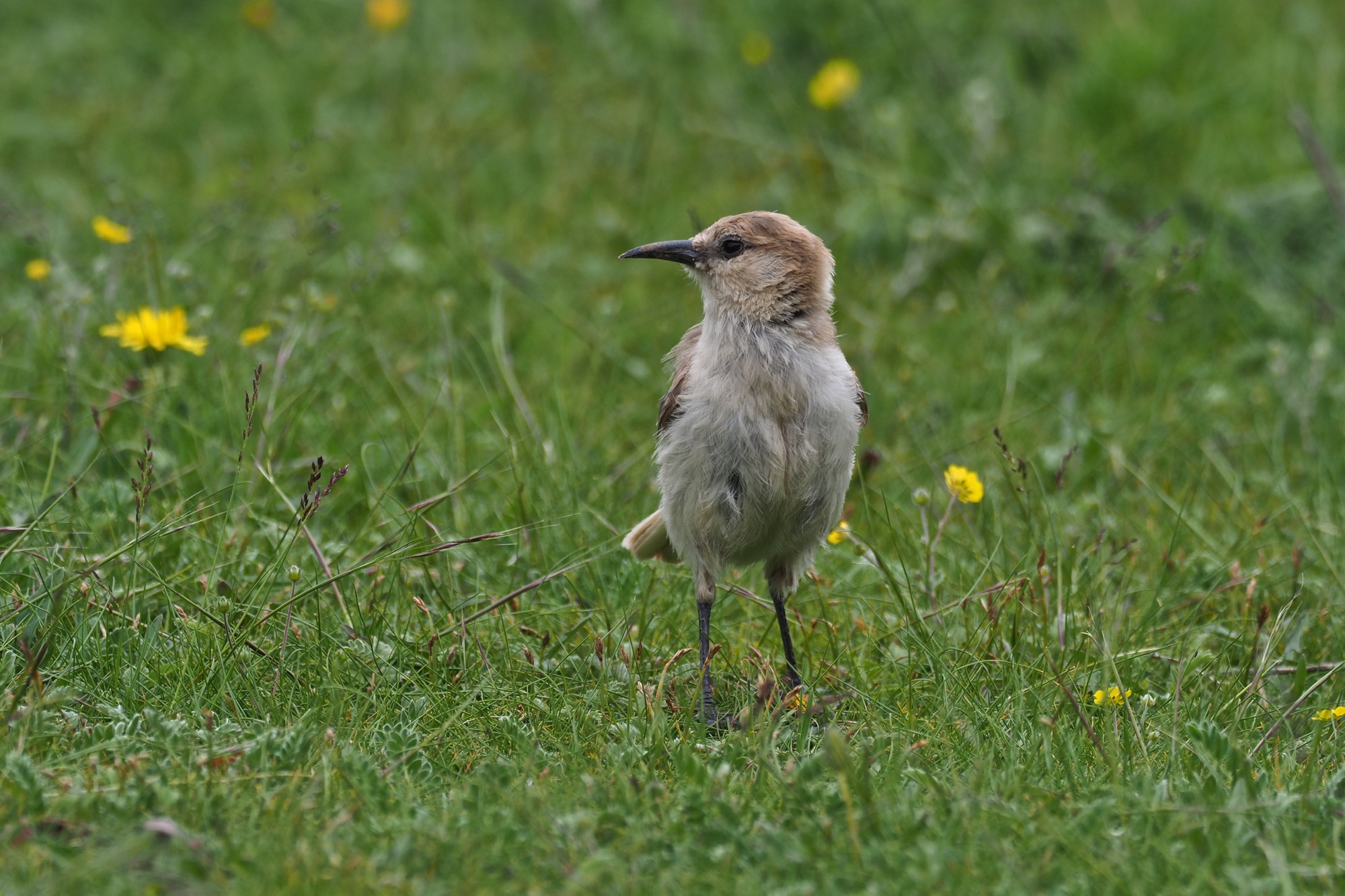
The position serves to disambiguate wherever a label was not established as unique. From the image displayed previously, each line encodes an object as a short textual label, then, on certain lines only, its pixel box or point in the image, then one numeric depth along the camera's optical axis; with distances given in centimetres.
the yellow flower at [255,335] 1171
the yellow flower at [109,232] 1231
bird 916
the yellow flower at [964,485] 1034
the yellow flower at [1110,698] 871
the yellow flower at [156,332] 1124
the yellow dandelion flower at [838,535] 1022
